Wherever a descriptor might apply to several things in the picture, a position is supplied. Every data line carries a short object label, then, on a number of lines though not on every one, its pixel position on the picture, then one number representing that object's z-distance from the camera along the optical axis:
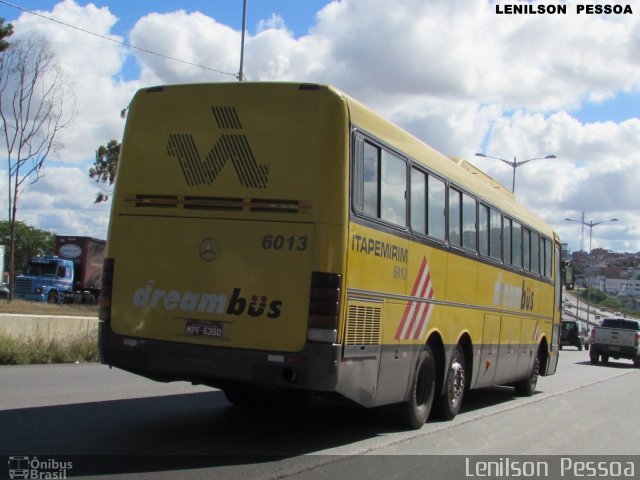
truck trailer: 37.81
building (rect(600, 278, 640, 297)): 172.62
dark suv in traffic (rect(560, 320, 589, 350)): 43.19
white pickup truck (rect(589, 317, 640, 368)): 29.27
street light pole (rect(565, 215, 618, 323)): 72.56
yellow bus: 7.08
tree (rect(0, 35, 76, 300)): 30.17
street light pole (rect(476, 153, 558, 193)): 43.83
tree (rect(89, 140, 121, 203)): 36.31
